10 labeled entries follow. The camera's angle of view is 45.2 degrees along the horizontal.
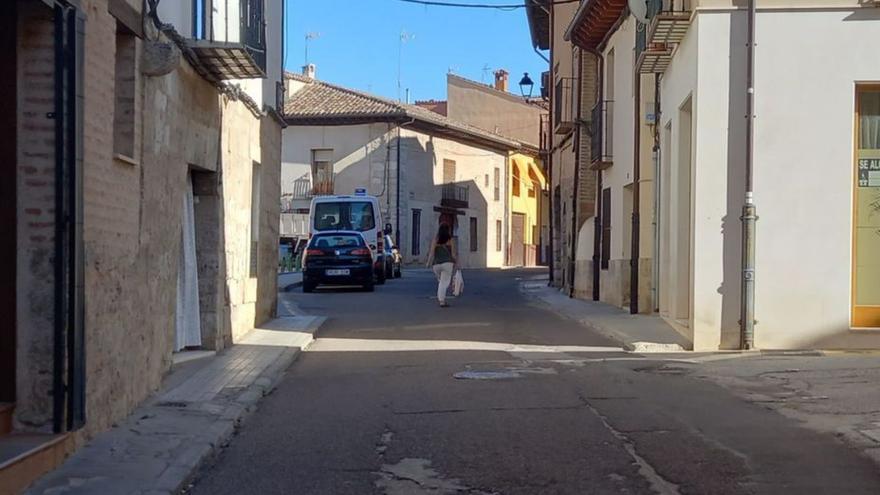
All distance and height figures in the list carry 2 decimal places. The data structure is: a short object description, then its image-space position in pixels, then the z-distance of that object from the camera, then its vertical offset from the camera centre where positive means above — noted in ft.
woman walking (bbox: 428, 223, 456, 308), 71.41 -0.67
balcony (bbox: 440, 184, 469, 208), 173.17 +8.82
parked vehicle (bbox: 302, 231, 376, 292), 93.35 -1.44
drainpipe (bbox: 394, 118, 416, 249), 156.76 +4.02
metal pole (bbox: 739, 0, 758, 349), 41.98 +1.06
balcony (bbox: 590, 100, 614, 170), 73.15 +8.08
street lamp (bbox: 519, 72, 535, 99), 117.19 +18.57
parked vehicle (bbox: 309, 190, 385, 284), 109.19 +3.21
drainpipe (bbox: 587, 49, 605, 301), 76.59 +1.42
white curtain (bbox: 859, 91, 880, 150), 42.50 +5.09
